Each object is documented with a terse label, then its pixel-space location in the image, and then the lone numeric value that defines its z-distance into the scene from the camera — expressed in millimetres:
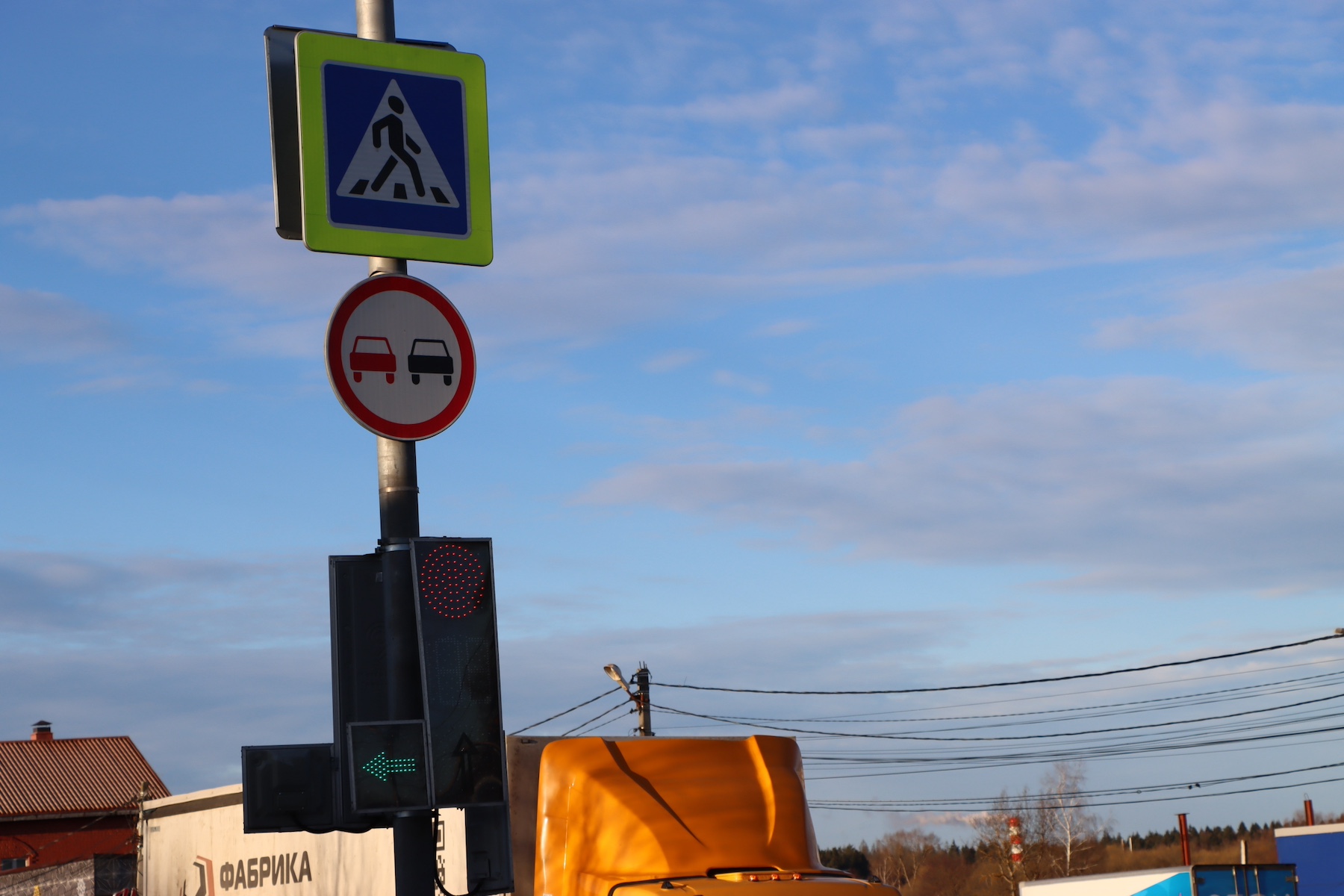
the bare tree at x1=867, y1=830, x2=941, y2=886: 105531
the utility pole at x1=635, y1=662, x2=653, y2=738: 34750
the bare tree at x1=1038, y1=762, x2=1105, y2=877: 93938
